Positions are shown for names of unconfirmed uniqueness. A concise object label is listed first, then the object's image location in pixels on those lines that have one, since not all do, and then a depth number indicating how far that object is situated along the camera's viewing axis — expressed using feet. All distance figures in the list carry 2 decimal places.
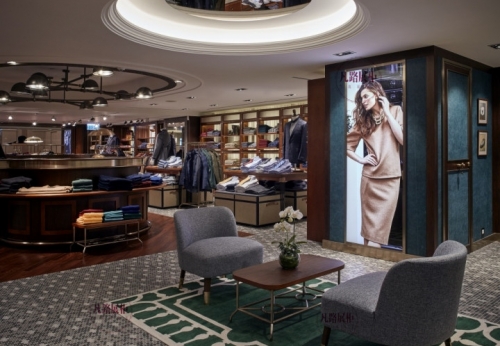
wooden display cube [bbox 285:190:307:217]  27.07
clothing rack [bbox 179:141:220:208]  32.64
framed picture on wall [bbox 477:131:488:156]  19.66
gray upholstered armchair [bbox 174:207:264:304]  12.32
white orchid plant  11.15
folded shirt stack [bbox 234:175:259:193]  26.00
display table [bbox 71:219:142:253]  18.67
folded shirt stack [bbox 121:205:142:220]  19.84
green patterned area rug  9.75
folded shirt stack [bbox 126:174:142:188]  21.49
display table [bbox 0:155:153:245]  19.35
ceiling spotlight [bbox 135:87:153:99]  23.65
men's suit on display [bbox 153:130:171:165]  37.19
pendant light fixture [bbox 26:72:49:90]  19.31
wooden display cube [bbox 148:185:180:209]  31.94
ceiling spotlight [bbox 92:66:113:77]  20.35
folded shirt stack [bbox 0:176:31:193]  19.02
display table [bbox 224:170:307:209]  25.41
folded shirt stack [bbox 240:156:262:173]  27.30
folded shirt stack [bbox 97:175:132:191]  20.15
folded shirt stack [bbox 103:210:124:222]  19.21
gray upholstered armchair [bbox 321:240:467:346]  7.71
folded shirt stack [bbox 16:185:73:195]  18.82
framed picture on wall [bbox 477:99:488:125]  19.58
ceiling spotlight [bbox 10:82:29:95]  22.81
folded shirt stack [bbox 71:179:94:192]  19.60
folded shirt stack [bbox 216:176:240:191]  27.35
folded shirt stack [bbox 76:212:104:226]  18.57
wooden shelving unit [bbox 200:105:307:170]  35.12
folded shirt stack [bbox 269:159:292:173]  25.75
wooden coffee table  10.10
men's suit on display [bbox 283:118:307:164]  25.90
